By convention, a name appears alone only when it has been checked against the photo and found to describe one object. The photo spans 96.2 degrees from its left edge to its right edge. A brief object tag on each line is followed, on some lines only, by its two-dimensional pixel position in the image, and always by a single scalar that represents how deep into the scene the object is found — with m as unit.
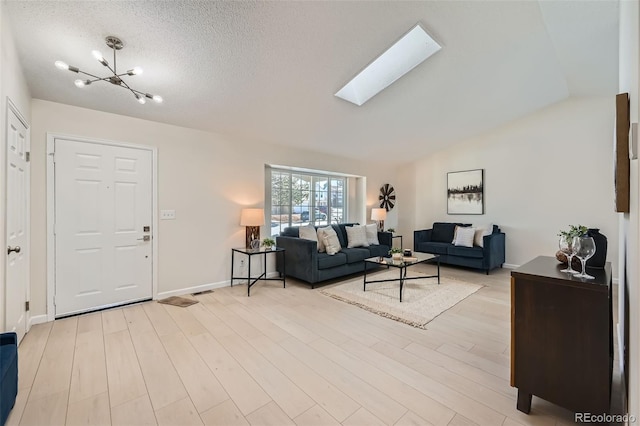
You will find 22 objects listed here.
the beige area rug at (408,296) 3.10
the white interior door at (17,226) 2.25
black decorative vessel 1.81
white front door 3.03
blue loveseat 4.84
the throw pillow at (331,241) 4.52
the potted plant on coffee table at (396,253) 4.04
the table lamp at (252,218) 4.08
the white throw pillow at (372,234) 5.32
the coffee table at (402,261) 3.69
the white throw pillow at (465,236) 5.14
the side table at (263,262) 3.94
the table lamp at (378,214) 6.03
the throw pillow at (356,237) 5.09
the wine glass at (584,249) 1.58
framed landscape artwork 5.69
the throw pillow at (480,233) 5.11
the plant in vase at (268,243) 4.36
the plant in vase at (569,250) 1.69
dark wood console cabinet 1.44
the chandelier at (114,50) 2.10
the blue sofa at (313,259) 4.07
